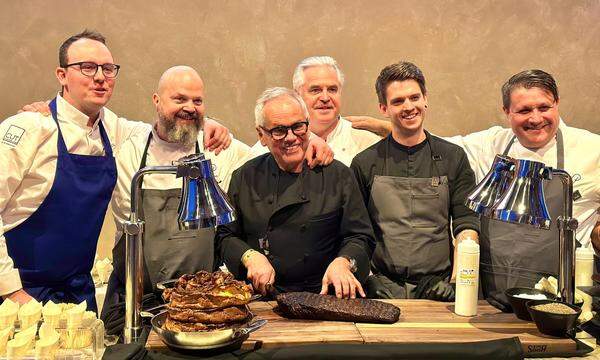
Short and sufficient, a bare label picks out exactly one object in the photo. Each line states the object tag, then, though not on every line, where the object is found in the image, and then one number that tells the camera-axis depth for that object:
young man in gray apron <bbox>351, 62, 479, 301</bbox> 3.07
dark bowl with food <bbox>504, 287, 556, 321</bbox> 2.22
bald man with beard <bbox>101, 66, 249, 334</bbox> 3.03
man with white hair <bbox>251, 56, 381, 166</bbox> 3.61
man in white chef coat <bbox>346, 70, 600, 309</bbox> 2.89
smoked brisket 2.19
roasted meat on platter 1.94
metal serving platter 1.92
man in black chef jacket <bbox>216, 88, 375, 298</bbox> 2.70
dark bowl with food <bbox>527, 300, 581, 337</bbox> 2.06
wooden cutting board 2.03
